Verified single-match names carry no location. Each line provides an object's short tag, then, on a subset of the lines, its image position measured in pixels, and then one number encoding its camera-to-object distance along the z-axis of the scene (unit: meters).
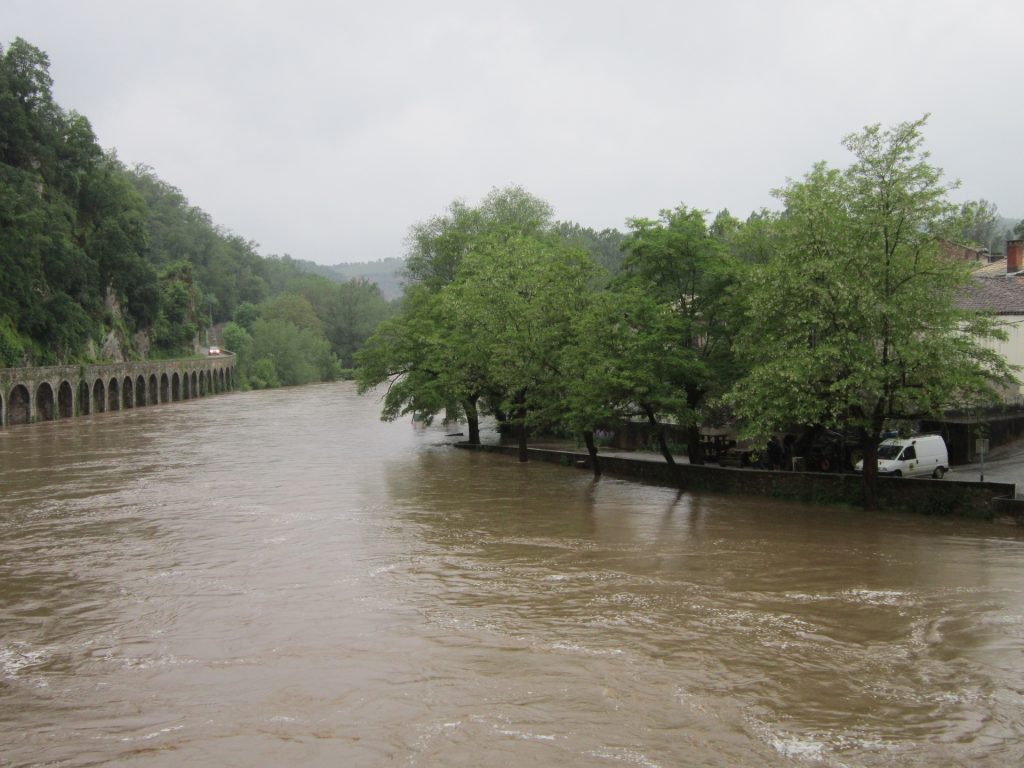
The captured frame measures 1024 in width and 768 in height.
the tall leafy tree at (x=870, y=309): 23.50
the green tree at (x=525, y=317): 36.94
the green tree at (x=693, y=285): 29.84
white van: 29.54
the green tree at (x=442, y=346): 43.09
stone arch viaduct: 65.69
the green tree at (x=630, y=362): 29.92
